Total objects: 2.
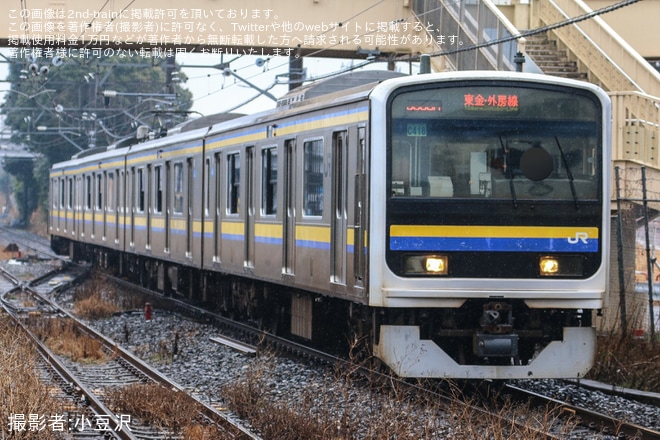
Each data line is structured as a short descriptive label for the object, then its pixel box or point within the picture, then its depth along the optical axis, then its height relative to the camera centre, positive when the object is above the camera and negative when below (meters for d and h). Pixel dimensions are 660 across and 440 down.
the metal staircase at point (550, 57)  43.22 +1.99
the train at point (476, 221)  20.98 -0.46
